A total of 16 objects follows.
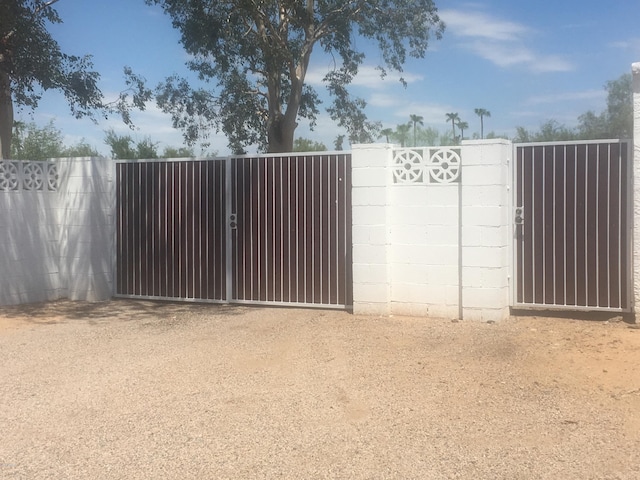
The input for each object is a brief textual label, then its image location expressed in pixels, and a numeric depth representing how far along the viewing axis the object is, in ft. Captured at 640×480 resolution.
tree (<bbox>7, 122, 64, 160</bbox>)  96.48
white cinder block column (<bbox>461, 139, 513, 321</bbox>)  27.25
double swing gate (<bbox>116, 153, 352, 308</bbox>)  31.19
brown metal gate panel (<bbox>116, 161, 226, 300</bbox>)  33.58
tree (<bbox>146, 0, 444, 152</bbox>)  52.24
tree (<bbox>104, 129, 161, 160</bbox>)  94.63
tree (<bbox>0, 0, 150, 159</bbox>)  36.37
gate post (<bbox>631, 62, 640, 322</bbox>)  25.31
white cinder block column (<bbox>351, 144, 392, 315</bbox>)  29.07
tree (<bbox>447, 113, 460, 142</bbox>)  100.12
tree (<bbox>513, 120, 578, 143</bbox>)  93.97
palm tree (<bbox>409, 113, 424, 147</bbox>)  106.01
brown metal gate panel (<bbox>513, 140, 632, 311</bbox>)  26.86
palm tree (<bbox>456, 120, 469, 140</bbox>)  100.07
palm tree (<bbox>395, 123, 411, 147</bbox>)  103.41
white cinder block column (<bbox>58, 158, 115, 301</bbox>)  35.96
